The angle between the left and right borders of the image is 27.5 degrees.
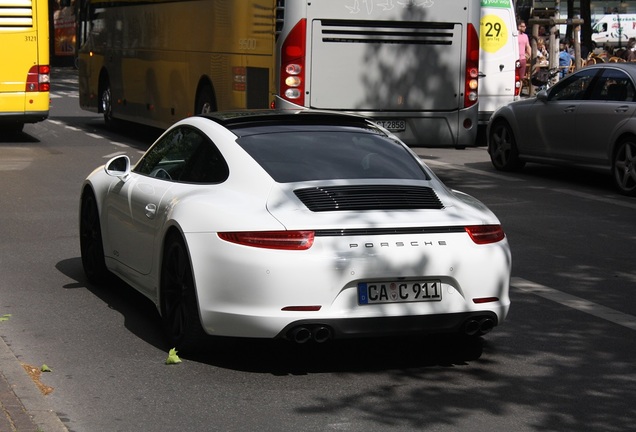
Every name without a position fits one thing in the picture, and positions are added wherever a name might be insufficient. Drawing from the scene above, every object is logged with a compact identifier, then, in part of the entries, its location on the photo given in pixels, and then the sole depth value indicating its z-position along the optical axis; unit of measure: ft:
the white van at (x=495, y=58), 74.43
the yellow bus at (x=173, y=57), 57.11
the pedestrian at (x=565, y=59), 119.24
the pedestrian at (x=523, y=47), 93.35
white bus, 54.03
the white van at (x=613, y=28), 246.47
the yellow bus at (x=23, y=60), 71.56
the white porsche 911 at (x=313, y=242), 21.86
